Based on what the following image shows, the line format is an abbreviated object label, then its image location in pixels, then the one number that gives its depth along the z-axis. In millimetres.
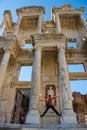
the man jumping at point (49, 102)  5619
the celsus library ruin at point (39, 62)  5588
